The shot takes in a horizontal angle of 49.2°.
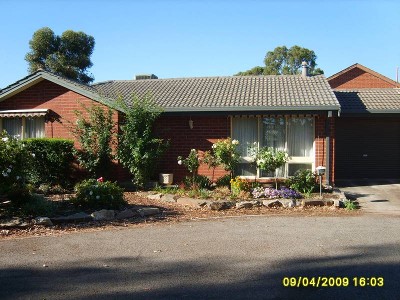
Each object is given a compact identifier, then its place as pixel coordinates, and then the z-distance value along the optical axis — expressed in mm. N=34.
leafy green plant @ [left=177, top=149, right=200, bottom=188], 12891
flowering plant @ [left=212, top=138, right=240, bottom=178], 12547
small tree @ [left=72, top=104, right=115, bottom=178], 13250
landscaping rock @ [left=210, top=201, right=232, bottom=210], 10609
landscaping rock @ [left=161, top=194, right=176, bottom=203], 11524
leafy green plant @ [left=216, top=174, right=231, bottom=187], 13289
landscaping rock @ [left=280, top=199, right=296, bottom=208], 10992
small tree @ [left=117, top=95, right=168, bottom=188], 12703
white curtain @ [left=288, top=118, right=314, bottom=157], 13906
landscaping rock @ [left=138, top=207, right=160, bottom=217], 9828
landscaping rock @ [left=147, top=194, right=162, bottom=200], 11945
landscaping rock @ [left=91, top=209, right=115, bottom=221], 9250
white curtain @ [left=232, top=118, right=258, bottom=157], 14008
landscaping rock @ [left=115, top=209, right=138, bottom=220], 9500
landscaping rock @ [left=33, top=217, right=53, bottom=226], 8539
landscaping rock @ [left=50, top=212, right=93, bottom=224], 8859
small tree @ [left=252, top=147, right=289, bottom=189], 12383
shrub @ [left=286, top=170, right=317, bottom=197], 12648
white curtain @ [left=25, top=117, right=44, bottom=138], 14883
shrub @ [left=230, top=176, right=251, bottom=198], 12051
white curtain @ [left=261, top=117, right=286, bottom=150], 13938
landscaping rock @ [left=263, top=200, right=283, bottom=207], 11008
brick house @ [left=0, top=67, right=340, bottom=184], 13641
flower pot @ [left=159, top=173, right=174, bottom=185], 13781
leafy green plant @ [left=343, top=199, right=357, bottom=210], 10766
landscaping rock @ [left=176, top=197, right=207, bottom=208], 10921
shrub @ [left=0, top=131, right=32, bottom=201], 8812
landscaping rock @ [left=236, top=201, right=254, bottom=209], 10797
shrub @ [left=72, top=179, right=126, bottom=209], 9945
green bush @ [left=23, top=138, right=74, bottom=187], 12971
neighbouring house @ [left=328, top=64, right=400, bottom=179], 16688
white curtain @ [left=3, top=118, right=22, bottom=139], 15011
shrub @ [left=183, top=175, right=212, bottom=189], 13113
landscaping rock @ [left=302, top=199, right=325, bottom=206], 10992
